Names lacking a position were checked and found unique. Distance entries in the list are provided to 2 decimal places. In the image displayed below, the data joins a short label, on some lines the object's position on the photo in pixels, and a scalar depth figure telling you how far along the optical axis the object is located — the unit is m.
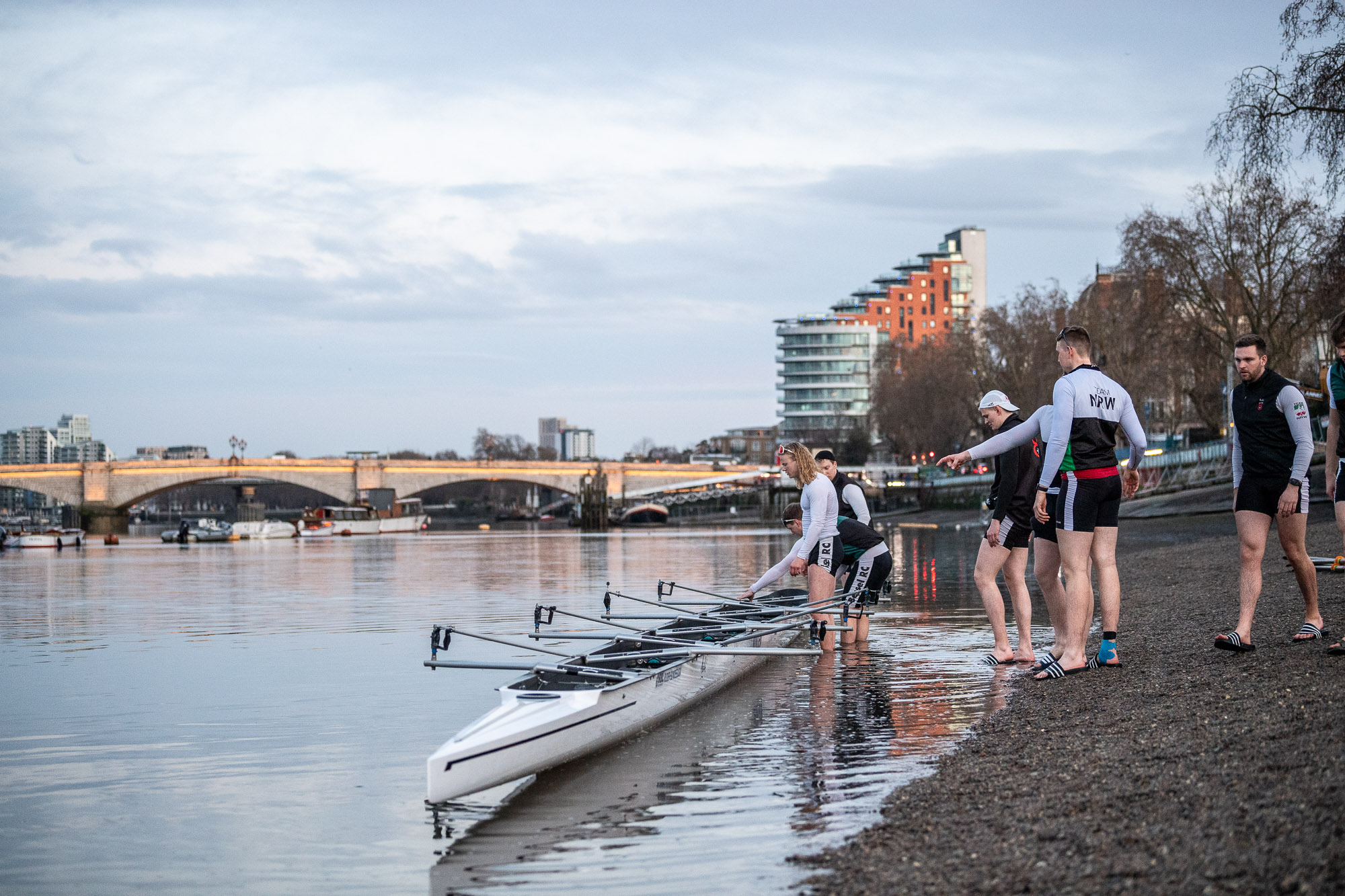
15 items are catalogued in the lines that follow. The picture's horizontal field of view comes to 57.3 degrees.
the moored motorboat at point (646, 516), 105.19
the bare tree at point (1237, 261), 39.19
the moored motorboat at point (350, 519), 82.81
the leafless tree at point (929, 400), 70.06
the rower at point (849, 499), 12.53
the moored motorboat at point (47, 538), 61.91
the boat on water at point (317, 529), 78.19
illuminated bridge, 94.38
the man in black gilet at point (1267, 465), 7.93
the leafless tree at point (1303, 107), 18.56
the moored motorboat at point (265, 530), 75.31
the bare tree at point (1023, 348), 55.78
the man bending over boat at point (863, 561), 12.48
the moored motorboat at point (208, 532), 73.25
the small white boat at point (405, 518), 90.62
